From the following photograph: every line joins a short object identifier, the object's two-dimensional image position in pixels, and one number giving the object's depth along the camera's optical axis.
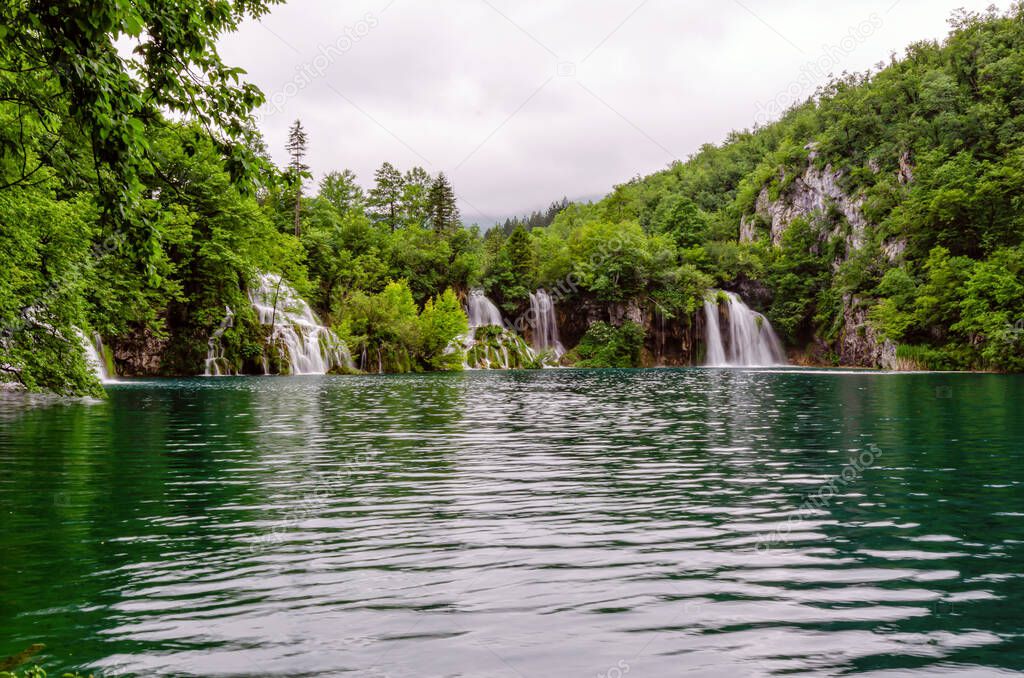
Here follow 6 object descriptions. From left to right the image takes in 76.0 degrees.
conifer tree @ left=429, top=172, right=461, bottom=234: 95.25
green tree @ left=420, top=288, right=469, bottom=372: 68.19
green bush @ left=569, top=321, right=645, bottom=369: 84.12
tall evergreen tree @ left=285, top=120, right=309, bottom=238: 94.19
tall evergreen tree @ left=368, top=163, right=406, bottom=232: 102.75
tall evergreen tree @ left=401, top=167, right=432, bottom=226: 102.34
